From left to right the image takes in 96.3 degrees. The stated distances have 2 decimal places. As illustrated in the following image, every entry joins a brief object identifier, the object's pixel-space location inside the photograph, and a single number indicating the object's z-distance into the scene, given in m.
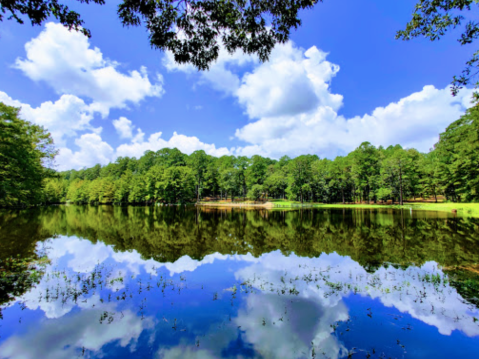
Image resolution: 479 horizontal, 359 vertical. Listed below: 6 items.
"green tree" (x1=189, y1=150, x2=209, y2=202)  87.38
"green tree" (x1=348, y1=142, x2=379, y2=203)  64.88
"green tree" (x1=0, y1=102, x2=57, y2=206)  17.77
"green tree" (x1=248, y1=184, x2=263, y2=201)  71.81
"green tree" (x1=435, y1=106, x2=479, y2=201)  33.66
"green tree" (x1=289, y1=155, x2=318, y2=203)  66.00
